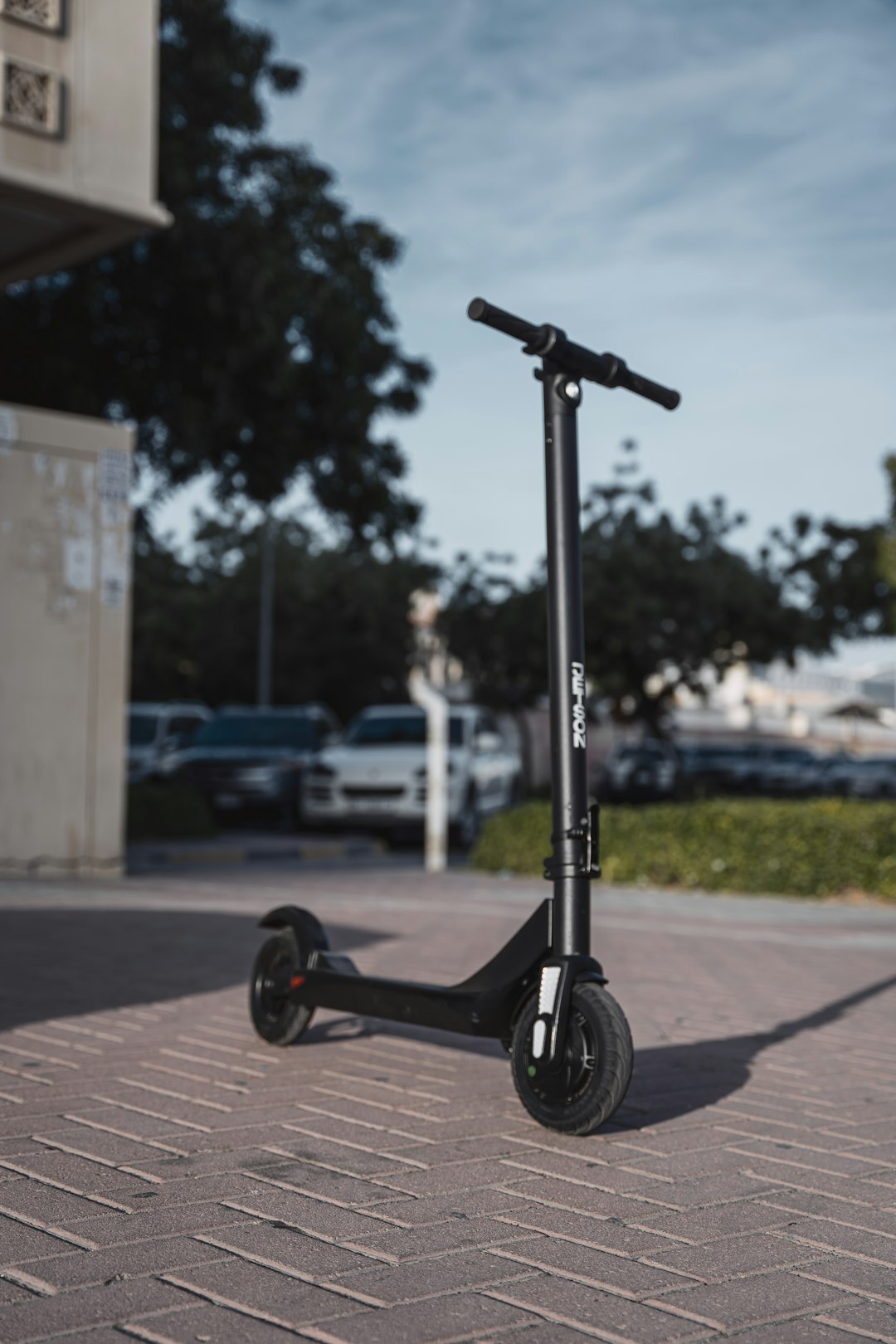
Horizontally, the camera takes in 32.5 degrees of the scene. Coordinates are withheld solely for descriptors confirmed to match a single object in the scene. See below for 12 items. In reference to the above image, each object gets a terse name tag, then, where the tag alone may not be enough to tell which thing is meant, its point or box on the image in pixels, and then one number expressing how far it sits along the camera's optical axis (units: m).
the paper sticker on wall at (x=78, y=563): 12.39
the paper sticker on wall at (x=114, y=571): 12.65
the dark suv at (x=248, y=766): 21.80
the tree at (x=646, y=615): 28.77
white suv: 18.88
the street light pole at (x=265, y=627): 39.16
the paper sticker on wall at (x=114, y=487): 12.62
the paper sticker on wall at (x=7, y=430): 11.98
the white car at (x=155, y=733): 24.30
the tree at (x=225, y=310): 17.27
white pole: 14.98
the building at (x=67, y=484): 11.47
